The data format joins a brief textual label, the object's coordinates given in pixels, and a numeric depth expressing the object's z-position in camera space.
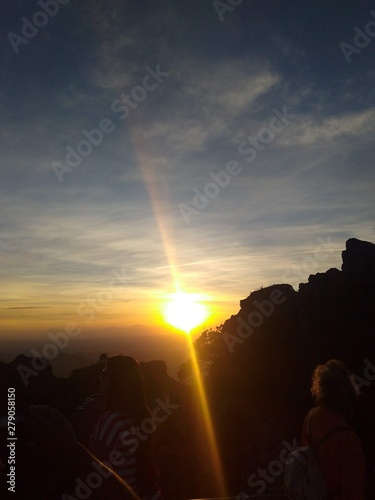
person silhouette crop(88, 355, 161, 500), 3.74
